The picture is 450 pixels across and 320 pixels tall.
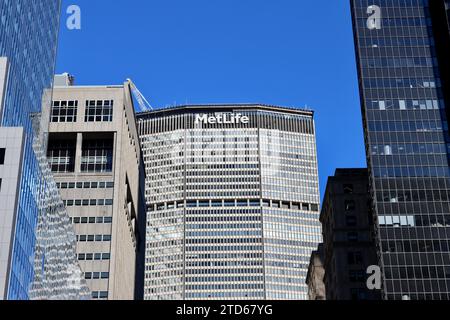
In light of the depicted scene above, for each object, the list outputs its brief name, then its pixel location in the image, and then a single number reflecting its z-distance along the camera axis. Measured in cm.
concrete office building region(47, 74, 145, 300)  13638
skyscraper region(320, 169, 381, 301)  14988
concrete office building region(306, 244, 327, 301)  18838
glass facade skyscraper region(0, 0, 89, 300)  8631
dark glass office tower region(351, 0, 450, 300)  12525
